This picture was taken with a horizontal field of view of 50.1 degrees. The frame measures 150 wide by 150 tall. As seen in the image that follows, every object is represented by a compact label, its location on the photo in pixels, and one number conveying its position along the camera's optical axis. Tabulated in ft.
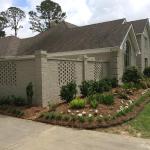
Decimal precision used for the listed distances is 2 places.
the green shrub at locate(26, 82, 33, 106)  20.98
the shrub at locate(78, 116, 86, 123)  16.50
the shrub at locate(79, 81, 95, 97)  23.99
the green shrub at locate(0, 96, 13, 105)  21.96
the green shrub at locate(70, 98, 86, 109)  18.96
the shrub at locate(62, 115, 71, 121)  16.95
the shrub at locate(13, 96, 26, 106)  21.39
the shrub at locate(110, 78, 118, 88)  31.37
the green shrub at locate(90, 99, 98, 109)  18.84
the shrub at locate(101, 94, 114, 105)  20.07
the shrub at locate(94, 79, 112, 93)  25.98
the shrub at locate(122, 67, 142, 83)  33.19
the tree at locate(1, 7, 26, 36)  103.55
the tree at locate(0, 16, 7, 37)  102.40
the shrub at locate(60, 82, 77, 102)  21.49
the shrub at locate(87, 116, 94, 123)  16.47
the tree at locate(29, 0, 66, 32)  97.54
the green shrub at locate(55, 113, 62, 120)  17.25
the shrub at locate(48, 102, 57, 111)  19.65
